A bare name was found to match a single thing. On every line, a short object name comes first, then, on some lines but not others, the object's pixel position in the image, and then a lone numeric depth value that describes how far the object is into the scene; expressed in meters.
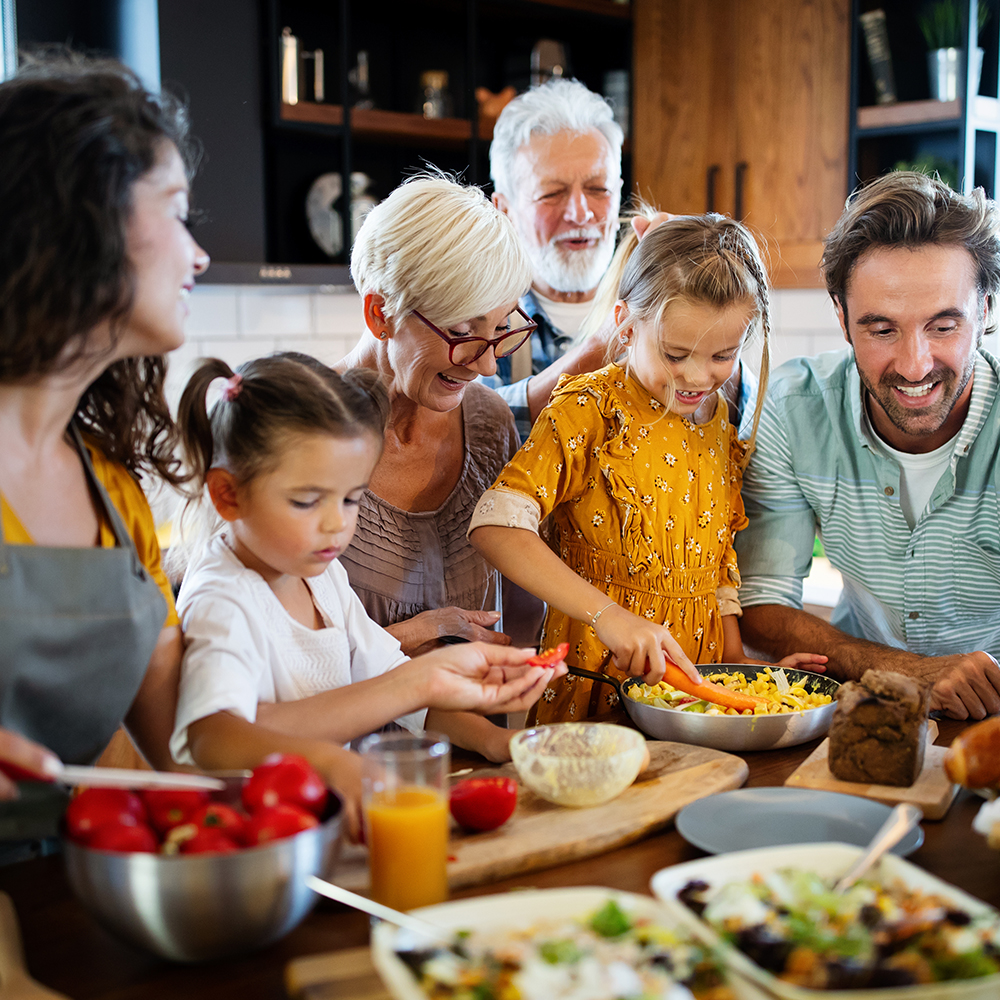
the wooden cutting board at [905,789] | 1.24
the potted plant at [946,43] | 3.25
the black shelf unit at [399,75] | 3.40
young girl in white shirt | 1.33
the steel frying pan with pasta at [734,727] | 1.42
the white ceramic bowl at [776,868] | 0.78
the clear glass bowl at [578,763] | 1.20
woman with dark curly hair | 1.10
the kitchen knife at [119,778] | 0.90
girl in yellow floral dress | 1.77
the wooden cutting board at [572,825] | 1.08
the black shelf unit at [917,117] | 3.28
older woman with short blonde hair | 1.79
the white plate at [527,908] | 0.89
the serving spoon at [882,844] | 0.97
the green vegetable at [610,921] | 0.87
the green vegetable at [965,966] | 0.81
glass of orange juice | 0.98
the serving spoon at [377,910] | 0.86
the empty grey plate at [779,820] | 1.14
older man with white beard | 2.79
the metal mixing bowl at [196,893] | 0.84
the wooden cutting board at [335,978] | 0.85
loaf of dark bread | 1.29
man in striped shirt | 1.91
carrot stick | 1.50
